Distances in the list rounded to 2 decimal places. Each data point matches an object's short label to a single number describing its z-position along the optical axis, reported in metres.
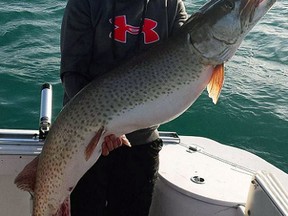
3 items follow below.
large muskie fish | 2.10
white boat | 2.57
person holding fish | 2.45
